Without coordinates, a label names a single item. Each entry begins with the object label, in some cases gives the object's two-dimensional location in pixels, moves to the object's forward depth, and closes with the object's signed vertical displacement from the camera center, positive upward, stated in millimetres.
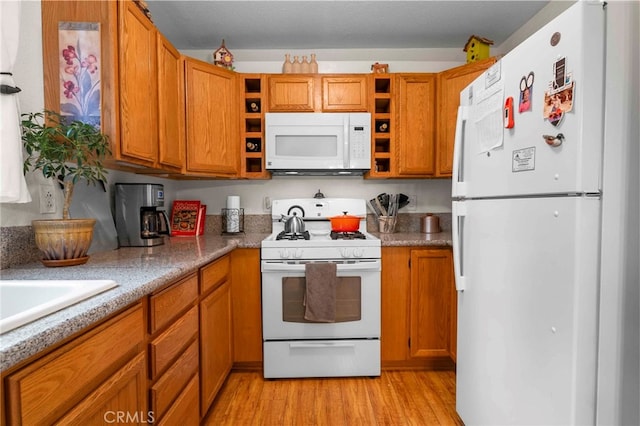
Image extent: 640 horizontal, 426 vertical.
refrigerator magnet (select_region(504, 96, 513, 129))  1170 +334
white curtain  1104 +296
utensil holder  2607 -177
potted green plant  1224 +153
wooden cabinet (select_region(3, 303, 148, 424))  612 -410
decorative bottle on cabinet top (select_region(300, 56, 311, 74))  2570 +1083
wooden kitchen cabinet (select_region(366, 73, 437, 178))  2441 +608
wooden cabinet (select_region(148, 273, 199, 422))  1109 -563
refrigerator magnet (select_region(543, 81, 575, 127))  941 +304
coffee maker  1853 -77
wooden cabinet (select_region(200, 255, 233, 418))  1590 -711
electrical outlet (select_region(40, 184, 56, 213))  1383 +11
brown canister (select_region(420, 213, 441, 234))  2578 -174
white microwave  2398 +464
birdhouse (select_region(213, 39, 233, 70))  2471 +1120
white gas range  2074 -724
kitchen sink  941 -268
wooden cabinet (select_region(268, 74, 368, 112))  2441 +842
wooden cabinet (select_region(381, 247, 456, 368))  2158 -675
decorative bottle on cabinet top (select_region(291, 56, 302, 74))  2562 +1081
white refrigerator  923 -74
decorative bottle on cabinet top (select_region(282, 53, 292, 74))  2561 +1097
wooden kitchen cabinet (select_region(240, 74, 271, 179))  2447 +638
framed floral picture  1400 +590
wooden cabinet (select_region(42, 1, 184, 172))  1400 +611
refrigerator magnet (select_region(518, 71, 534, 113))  1082 +382
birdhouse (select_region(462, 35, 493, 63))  2348 +1147
